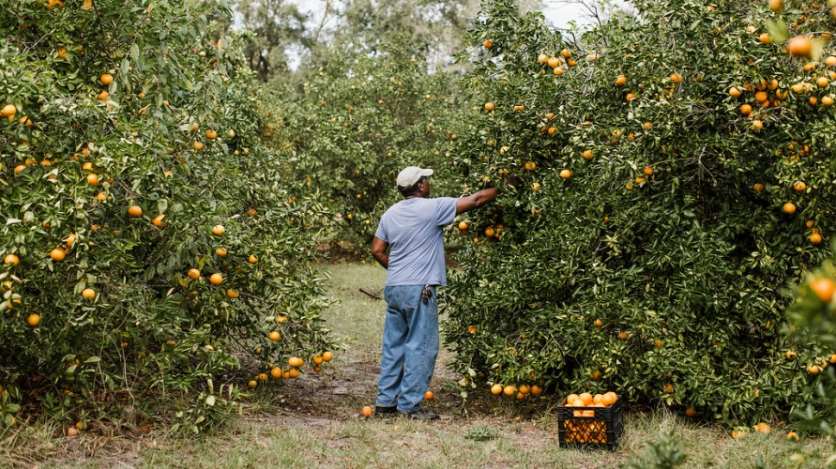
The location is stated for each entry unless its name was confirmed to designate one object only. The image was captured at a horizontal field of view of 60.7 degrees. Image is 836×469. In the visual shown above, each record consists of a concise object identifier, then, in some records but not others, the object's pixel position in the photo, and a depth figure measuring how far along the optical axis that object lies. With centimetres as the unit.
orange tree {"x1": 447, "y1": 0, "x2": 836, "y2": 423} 408
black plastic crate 400
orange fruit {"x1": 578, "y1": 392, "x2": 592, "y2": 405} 421
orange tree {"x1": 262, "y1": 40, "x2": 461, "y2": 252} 1305
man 486
